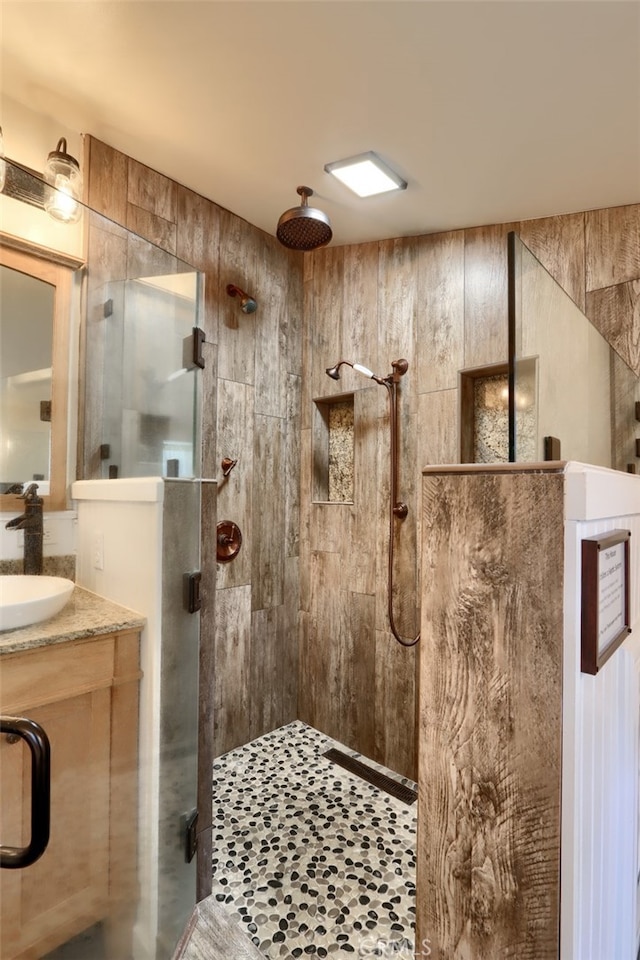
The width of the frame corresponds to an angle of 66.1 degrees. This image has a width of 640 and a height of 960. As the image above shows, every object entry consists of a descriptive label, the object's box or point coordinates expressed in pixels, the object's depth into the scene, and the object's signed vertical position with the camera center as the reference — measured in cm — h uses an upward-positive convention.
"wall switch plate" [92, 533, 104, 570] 155 -21
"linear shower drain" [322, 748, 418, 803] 224 -141
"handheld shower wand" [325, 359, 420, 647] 242 +28
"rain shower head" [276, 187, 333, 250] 199 +107
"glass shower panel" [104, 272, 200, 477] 171 +40
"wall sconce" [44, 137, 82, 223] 154 +111
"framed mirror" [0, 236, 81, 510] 146 +35
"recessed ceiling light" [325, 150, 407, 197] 193 +127
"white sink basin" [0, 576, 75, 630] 119 -30
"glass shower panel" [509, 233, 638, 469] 96 +25
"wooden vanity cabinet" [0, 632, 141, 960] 121 -83
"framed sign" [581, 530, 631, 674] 82 -20
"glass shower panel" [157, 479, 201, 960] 152 -77
